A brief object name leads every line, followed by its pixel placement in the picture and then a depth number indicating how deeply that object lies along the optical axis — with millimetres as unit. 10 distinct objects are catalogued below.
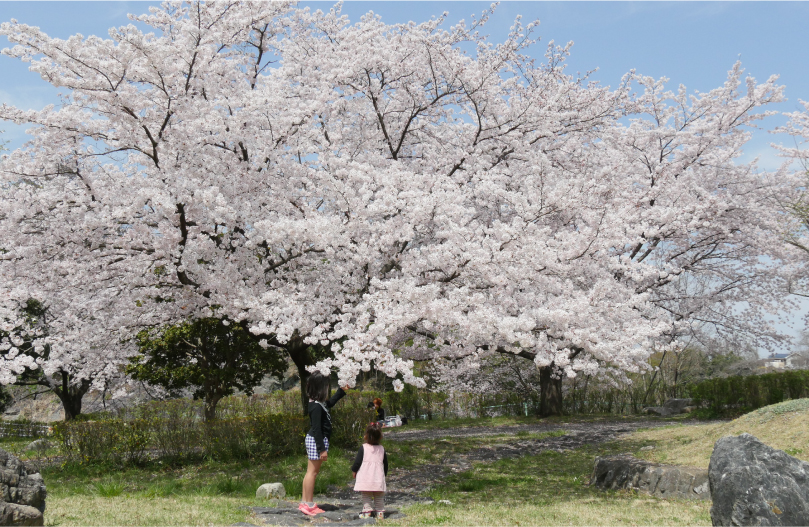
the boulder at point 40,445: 12410
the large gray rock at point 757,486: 4988
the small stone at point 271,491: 7633
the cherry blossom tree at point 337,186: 8508
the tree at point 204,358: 15859
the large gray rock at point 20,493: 4910
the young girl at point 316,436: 6531
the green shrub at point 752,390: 18609
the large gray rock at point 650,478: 7633
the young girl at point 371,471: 6418
